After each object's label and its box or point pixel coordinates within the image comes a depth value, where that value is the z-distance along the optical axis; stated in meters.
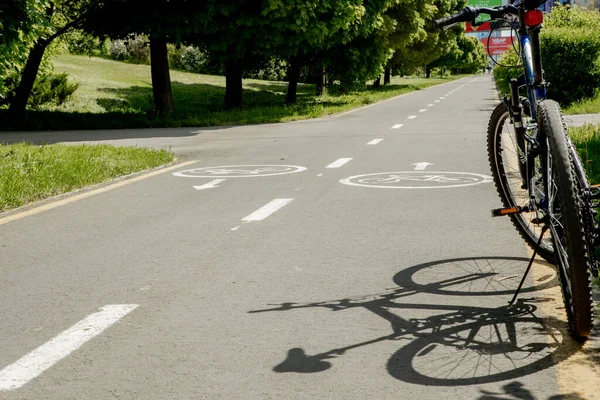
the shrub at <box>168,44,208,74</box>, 63.97
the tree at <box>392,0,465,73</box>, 46.21
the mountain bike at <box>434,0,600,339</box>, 3.88
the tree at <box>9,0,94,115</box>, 26.64
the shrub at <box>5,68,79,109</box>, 28.70
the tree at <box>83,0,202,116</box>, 26.78
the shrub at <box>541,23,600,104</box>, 22.88
